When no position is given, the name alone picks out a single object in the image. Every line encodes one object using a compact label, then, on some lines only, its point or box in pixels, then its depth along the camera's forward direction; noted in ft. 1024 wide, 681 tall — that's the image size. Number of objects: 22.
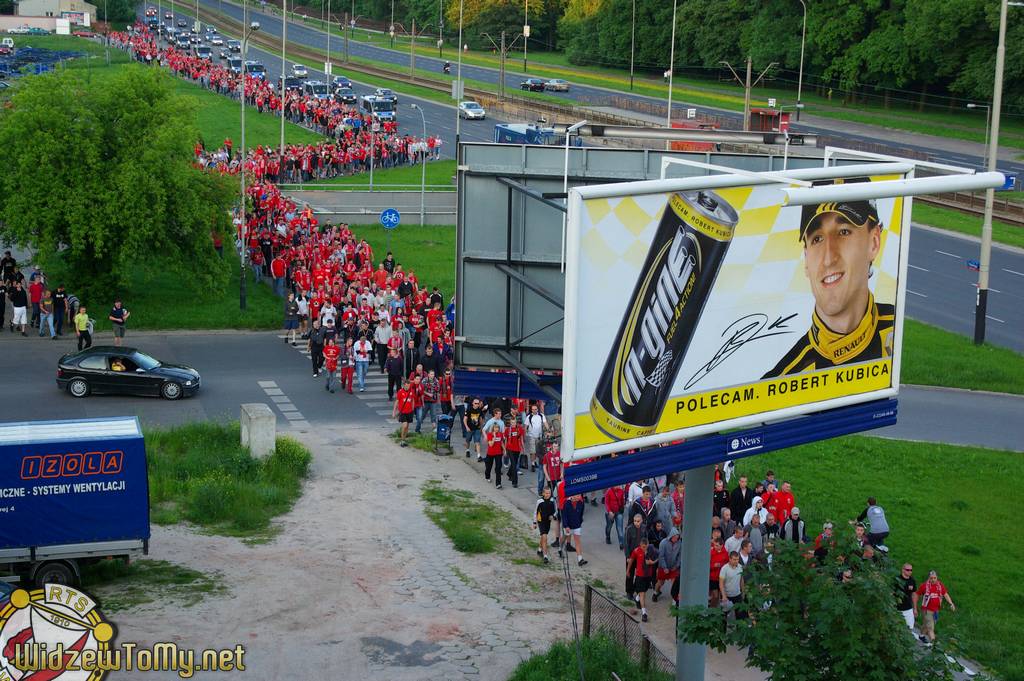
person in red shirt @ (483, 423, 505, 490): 80.89
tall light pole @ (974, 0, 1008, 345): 118.21
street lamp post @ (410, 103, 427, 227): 171.72
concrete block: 80.23
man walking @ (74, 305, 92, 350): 107.86
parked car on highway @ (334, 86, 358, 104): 289.78
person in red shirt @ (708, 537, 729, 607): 59.72
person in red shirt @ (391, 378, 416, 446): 89.92
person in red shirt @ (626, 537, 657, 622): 60.75
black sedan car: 97.71
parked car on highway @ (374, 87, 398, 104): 280.22
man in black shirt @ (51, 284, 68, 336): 115.85
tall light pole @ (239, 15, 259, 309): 126.21
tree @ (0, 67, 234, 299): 116.06
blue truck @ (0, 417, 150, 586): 60.03
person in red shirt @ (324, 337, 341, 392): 103.50
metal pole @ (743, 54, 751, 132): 206.10
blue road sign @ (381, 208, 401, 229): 143.54
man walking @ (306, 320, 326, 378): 104.99
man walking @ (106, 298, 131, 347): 111.14
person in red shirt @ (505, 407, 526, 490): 81.30
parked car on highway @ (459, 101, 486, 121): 282.56
